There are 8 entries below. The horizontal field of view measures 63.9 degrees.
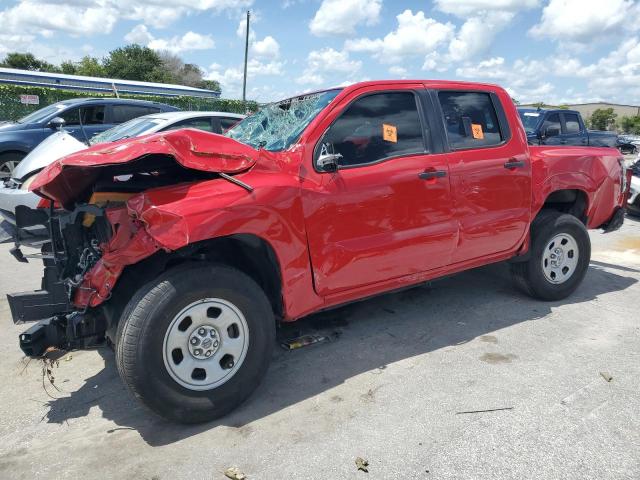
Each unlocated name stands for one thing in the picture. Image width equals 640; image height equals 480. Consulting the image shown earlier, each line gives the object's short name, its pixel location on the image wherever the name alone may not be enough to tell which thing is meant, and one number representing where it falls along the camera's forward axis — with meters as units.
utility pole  35.25
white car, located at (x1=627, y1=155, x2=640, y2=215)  9.70
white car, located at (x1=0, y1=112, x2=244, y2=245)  4.99
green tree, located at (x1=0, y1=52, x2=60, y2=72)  60.47
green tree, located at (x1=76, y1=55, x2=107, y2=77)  55.75
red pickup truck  2.77
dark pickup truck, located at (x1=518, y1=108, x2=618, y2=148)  11.80
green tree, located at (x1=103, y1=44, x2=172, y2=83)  55.72
